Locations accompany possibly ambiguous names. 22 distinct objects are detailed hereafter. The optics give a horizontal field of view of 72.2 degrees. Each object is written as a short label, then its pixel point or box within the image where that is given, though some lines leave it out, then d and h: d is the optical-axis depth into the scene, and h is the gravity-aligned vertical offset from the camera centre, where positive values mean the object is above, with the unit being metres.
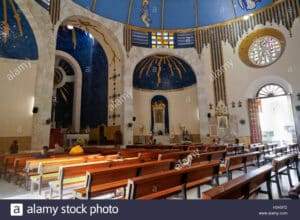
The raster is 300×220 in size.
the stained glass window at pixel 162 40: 15.47 +7.28
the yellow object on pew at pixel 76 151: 6.95 -0.41
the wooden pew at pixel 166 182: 2.16 -0.56
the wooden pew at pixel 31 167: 4.21 -0.55
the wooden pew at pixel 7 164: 5.65 -0.65
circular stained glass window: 13.16 +5.48
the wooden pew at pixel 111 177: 2.59 -0.56
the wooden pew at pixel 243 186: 1.81 -0.51
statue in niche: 17.34 +1.84
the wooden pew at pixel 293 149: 8.54 -0.70
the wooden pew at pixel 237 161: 3.79 -0.54
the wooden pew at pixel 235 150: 6.89 -0.51
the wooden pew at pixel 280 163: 3.21 -0.48
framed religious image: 13.74 +0.89
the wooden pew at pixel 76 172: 3.07 -0.51
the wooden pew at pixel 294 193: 1.94 -0.56
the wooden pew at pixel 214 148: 7.26 -0.44
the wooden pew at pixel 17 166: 4.96 -0.64
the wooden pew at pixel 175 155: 4.77 -0.47
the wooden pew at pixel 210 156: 4.62 -0.50
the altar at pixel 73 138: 13.60 +0.06
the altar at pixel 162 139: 16.63 -0.18
